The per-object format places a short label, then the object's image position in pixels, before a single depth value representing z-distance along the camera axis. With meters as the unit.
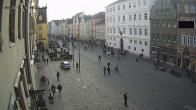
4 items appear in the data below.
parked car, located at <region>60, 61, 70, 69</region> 43.05
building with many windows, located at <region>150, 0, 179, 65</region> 44.75
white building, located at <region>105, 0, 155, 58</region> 55.31
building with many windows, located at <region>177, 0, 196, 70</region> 39.09
